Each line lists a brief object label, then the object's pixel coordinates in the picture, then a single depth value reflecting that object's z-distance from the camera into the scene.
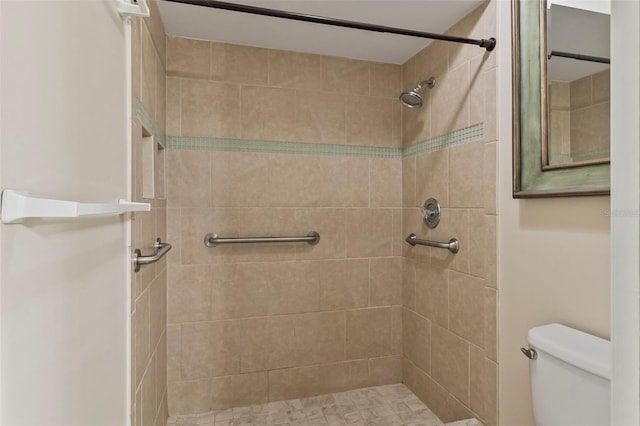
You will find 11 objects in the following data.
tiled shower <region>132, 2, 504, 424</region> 1.67
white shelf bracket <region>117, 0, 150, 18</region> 0.96
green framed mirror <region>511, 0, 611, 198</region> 1.25
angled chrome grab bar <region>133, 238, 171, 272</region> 1.13
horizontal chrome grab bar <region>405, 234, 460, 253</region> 1.72
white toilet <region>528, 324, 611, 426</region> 0.91
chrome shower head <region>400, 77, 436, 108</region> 1.70
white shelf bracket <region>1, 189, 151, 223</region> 0.42
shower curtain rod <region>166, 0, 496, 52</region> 1.23
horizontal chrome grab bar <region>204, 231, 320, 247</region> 1.89
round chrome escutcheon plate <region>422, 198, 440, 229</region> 1.88
